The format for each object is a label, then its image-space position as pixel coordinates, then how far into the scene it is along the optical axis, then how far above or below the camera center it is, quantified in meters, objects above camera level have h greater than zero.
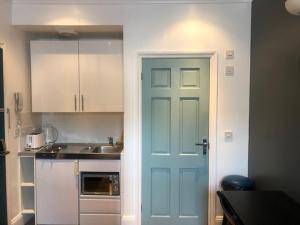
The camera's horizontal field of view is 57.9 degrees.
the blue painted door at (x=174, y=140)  3.01 -0.42
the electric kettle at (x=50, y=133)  3.54 -0.39
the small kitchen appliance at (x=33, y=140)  3.16 -0.43
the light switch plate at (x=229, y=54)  2.94 +0.54
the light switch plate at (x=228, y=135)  3.00 -0.35
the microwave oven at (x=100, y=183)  3.02 -0.90
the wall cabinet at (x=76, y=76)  3.13 +0.32
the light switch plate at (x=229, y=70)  2.95 +0.36
